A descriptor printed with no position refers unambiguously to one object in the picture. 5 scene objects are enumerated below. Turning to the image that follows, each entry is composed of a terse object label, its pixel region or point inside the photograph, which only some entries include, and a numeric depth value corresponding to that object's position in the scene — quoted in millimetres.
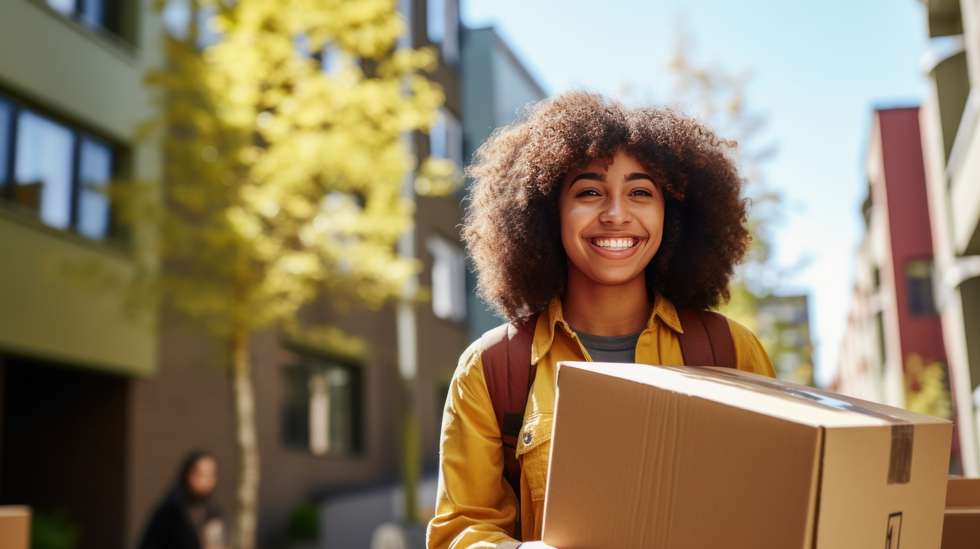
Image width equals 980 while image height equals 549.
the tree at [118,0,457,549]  12336
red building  26516
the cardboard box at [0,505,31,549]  3375
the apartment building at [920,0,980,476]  9523
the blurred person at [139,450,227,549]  8836
